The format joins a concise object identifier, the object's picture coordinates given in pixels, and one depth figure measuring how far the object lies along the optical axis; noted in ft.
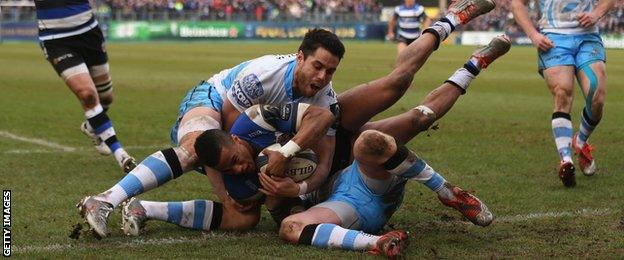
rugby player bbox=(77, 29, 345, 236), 41.55
